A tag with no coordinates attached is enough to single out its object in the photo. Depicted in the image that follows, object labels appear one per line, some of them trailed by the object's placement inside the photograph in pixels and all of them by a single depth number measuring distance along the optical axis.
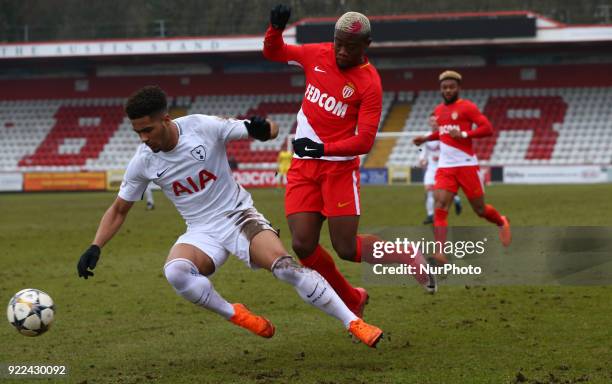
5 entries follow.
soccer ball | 13.03
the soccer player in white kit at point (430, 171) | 38.22
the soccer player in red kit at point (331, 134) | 14.41
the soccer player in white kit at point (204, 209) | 13.00
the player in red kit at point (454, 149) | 23.22
